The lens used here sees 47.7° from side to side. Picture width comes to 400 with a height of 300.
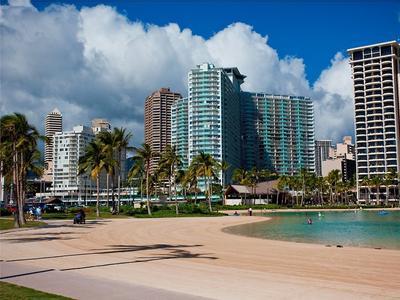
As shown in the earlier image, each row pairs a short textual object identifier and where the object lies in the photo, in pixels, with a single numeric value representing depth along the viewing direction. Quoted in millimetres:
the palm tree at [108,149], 69188
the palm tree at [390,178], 155250
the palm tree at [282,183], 141250
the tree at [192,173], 94938
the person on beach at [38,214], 53541
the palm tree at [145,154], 71250
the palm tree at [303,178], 149125
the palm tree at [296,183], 147500
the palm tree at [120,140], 71188
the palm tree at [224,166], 111688
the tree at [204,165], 91812
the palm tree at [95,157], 68562
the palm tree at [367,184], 162388
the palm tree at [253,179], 137325
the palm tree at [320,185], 156375
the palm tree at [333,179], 159000
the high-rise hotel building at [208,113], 197625
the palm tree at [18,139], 39781
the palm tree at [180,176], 115925
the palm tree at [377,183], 154625
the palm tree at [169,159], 82312
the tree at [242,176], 141625
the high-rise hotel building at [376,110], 179000
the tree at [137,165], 75850
